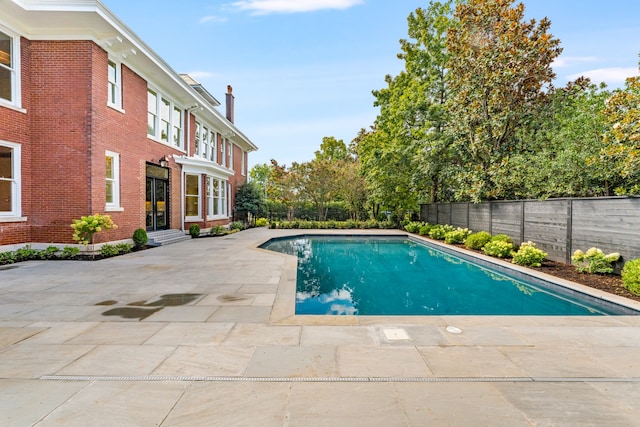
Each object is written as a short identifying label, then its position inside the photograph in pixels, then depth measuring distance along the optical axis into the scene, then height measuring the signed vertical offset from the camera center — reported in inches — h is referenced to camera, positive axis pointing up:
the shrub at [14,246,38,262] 333.9 -50.4
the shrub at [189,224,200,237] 579.4 -42.4
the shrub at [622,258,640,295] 214.4 -43.2
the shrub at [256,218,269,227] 908.3 -43.5
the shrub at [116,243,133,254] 389.8 -50.6
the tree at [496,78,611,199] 345.4 +67.3
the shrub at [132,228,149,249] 435.8 -43.0
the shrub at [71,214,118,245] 344.5 -22.9
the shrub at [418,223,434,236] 665.6 -43.1
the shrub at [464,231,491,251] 441.1 -42.2
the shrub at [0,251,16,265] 315.8 -51.3
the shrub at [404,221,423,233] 706.8 -41.0
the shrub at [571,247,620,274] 267.1 -41.9
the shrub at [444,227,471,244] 525.0 -43.5
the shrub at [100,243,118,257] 364.8 -50.1
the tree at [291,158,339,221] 845.8 +66.8
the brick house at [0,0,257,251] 335.6 +93.0
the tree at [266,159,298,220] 869.2 +37.0
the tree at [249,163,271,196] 1926.2 +188.5
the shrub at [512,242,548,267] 320.5 -46.0
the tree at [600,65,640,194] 270.1 +63.0
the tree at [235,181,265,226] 824.3 +16.5
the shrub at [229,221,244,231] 736.6 -44.6
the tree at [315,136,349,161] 1451.8 +252.9
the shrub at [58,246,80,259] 346.3 -49.2
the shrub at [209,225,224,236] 622.8 -47.3
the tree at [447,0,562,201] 454.6 +184.6
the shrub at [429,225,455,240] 589.2 -41.6
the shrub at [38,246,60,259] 345.7 -50.3
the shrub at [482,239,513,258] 377.3 -46.0
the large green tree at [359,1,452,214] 661.3 +177.2
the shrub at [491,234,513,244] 404.8 -36.7
